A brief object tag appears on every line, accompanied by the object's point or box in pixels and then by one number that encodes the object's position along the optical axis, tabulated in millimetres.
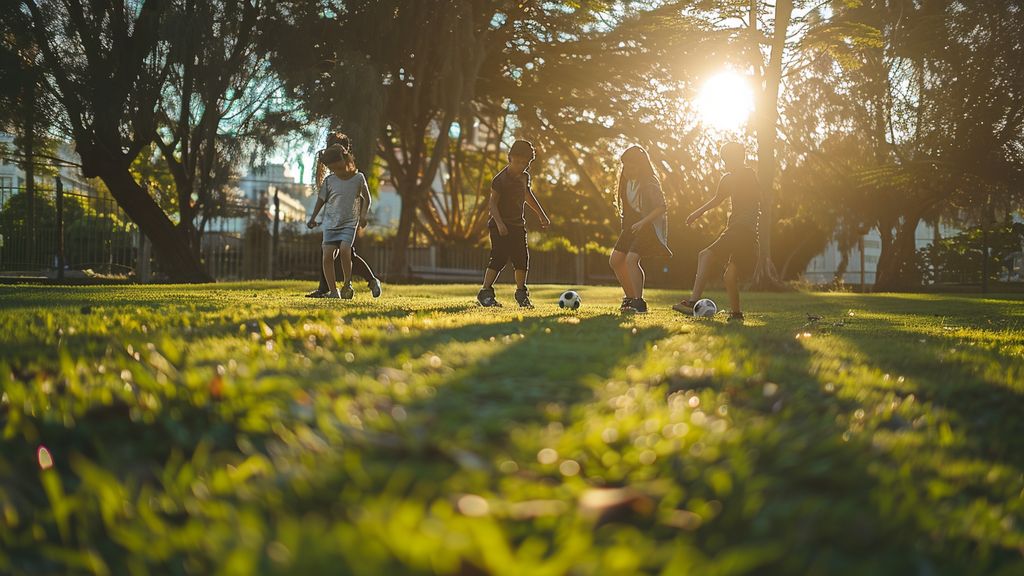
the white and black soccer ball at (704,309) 8570
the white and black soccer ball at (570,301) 9375
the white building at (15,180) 18988
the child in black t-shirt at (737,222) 8312
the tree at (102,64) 17156
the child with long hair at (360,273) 10661
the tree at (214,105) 17375
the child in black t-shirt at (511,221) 9281
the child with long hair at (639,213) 8766
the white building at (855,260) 59197
